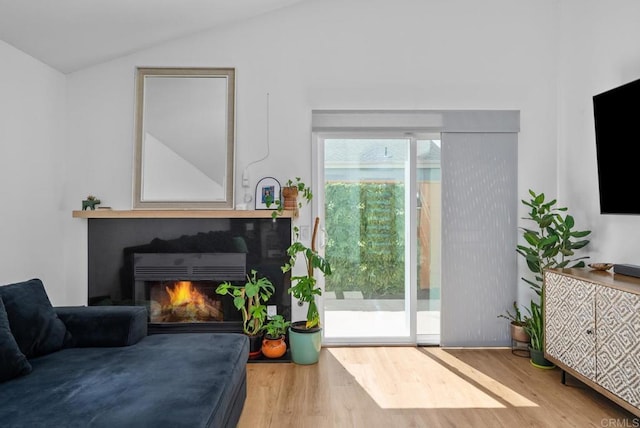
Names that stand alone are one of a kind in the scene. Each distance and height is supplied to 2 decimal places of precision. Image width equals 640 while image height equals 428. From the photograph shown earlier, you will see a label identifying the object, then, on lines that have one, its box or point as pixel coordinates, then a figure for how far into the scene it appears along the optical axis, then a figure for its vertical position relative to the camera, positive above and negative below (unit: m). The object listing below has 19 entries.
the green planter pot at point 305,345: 3.25 -0.99
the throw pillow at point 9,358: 1.82 -0.63
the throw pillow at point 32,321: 2.09 -0.54
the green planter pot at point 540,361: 3.17 -1.08
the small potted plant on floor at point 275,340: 3.35 -0.99
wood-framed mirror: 3.54 +0.65
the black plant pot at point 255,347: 3.35 -1.04
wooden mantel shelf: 3.41 +0.03
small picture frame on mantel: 3.54 +0.22
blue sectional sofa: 1.51 -0.70
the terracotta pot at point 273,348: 3.34 -1.05
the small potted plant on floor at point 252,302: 3.34 -0.70
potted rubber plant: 3.15 -0.22
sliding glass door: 3.76 -0.13
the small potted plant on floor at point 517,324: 3.43 -0.88
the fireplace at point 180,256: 3.53 -0.33
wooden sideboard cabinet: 2.24 -0.66
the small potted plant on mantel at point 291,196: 3.47 +0.18
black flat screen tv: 2.62 +0.48
